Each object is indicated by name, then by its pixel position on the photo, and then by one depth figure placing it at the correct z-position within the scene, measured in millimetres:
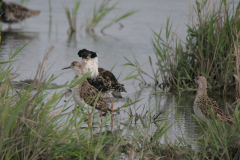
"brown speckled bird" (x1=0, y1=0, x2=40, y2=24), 32844
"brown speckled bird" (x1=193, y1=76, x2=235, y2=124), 11195
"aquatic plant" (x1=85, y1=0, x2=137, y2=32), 27403
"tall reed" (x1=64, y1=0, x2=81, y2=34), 27906
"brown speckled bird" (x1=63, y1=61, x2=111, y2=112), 12148
